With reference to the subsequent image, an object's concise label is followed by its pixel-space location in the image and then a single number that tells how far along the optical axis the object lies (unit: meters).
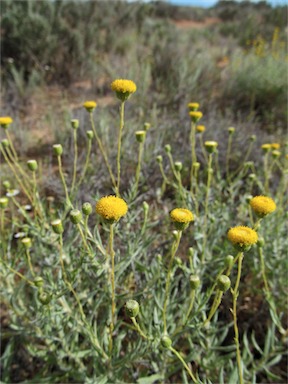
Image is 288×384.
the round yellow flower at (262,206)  0.18
